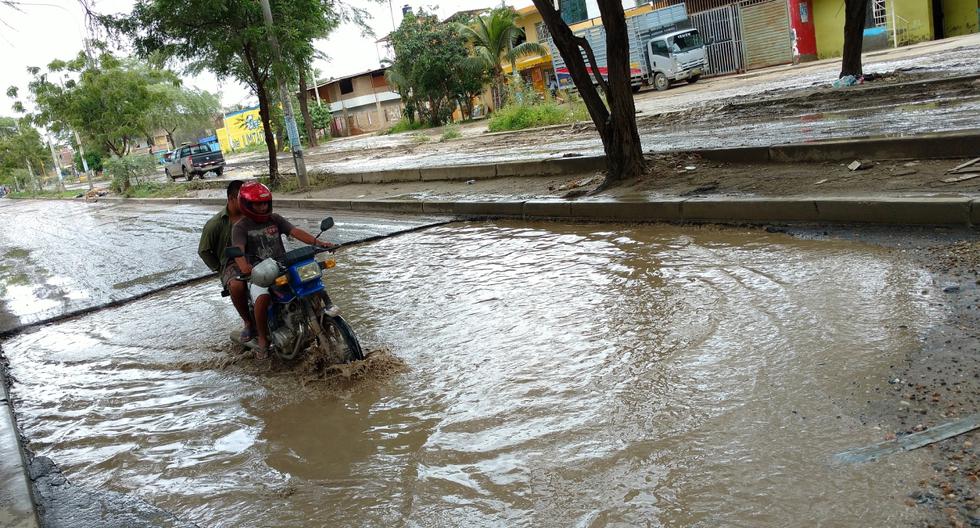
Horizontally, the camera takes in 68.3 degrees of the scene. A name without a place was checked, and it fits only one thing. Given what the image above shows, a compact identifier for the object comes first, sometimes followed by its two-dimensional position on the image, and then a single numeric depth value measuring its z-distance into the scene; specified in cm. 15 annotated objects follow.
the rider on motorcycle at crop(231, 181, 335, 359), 527
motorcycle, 489
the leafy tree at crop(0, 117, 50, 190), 5519
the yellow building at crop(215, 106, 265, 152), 6559
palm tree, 3662
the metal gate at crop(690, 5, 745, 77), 3269
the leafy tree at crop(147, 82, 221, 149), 5408
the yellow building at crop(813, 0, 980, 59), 2744
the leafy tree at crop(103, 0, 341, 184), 1705
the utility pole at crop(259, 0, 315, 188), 1692
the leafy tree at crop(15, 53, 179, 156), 3044
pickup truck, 3516
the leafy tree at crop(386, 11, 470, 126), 4041
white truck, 3052
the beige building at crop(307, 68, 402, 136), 5916
